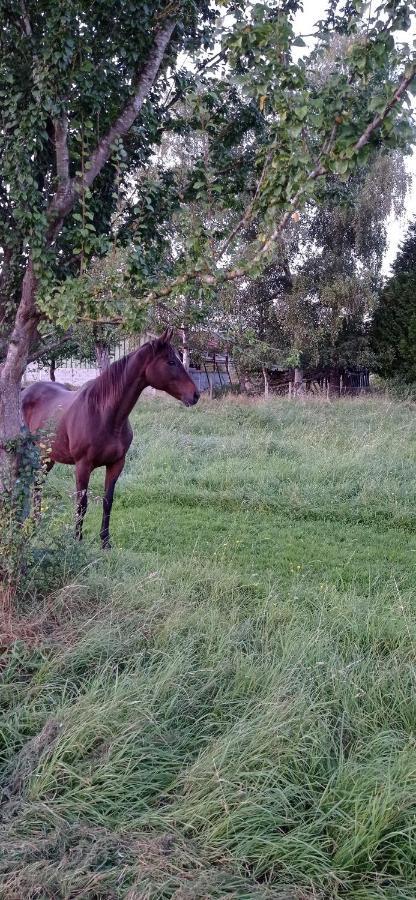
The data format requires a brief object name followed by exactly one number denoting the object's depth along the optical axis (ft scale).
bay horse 19.81
